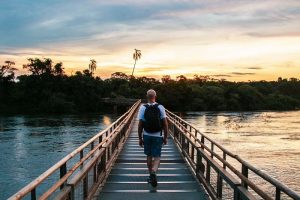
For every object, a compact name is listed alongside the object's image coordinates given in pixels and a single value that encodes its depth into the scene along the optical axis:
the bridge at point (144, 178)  6.05
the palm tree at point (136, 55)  167.29
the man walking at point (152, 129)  9.30
